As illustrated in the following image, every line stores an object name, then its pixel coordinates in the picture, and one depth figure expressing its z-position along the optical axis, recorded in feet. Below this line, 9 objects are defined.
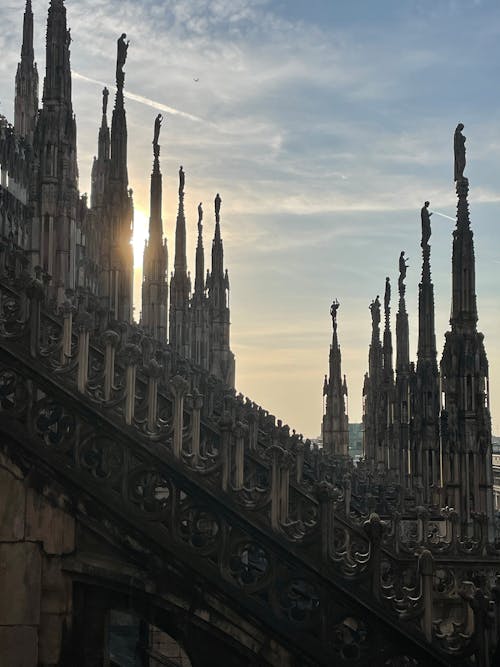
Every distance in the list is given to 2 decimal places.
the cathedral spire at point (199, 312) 182.80
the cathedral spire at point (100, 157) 151.07
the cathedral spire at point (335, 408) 151.53
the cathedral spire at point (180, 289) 160.04
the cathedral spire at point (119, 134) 94.02
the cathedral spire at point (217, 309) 170.30
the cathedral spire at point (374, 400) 135.03
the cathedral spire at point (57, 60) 67.97
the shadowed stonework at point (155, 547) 23.12
